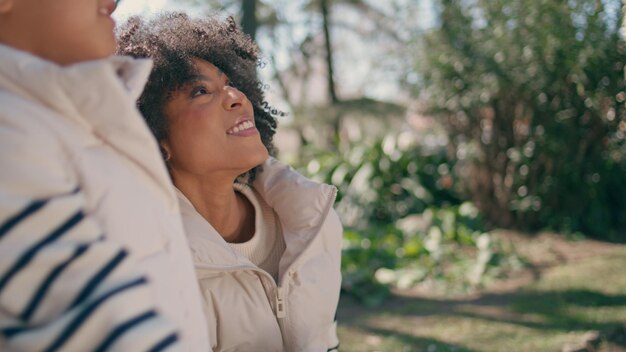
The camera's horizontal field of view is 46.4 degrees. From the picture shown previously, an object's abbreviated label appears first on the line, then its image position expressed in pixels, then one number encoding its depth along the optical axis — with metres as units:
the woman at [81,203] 1.12
